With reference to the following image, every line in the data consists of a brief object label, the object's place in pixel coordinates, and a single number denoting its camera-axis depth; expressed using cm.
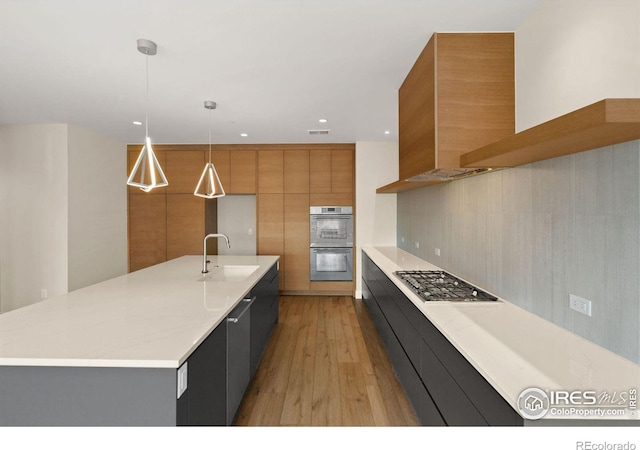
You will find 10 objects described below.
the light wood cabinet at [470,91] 201
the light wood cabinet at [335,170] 536
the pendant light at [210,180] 331
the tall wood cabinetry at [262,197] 536
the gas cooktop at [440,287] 208
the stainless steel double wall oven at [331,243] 534
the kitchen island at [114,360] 125
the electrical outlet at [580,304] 144
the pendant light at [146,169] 221
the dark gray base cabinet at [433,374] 120
